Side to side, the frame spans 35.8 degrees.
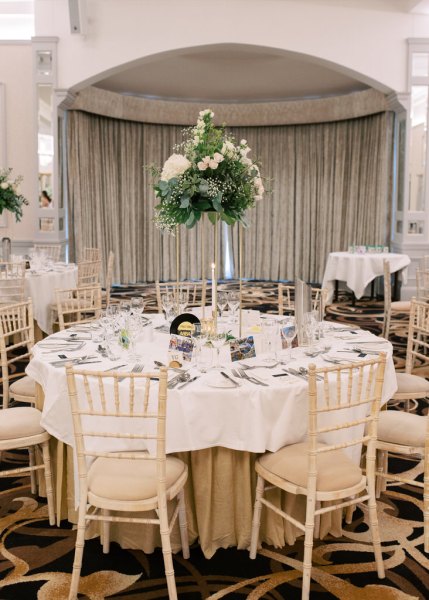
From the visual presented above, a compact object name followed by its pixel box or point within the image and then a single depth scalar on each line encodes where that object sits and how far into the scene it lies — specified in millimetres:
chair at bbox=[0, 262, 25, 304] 6316
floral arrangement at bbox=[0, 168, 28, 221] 7209
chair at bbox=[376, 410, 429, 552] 3189
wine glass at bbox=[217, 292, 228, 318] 4109
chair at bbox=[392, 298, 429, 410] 3947
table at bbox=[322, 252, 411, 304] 9609
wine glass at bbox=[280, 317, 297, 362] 3373
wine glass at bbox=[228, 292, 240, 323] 4086
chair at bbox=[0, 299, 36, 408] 3873
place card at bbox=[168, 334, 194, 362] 3287
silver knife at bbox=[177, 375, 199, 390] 2926
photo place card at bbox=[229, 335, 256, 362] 3373
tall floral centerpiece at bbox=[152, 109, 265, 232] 3412
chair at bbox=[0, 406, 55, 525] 3250
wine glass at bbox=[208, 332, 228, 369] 3219
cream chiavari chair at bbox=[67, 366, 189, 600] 2586
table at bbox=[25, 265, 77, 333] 6777
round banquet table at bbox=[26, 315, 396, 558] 2898
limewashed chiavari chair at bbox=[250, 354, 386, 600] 2660
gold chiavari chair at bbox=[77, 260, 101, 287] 7550
